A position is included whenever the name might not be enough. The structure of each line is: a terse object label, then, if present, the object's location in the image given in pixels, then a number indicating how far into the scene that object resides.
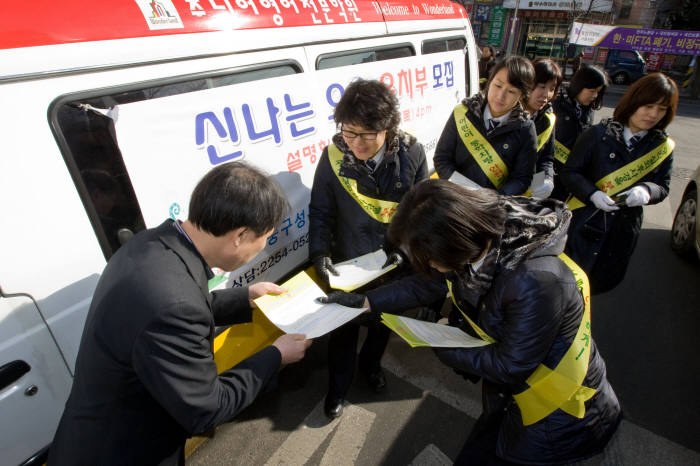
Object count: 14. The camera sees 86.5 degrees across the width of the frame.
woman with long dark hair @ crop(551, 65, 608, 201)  3.06
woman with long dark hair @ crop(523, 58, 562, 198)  2.96
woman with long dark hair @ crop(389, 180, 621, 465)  1.09
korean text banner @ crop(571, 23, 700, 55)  15.49
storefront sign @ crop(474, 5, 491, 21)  24.80
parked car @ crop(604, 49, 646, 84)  17.14
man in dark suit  0.96
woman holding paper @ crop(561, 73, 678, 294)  2.24
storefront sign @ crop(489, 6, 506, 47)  24.33
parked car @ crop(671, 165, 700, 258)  3.84
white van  1.09
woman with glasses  1.76
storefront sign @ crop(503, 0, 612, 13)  21.47
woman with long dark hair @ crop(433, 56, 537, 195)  2.38
